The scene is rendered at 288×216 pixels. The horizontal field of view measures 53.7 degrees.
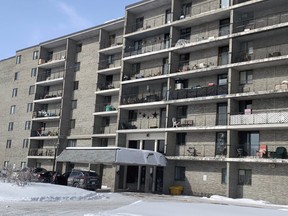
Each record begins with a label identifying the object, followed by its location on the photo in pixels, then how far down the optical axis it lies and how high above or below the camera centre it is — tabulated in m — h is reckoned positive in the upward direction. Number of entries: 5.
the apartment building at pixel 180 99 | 23.80 +5.48
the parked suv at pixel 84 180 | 24.46 -2.69
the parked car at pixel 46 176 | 27.95 -2.97
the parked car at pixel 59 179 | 27.69 -3.10
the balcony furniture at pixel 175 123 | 27.55 +3.02
